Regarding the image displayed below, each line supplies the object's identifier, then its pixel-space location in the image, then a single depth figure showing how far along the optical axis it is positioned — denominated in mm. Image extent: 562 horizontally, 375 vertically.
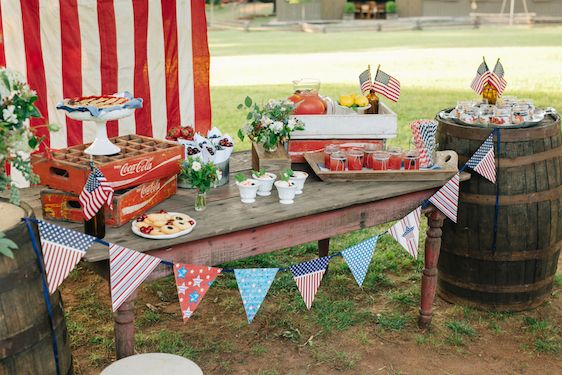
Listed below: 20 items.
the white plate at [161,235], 3096
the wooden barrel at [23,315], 2650
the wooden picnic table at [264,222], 3107
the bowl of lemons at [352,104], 4469
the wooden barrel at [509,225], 4375
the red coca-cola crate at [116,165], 3158
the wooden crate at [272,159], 3969
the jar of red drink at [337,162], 4000
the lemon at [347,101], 4488
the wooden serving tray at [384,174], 3979
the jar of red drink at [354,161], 4016
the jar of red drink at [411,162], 4070
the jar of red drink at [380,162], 4031
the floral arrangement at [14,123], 2684
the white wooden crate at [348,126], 4195
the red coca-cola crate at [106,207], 3203
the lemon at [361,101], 4477
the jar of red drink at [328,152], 4059
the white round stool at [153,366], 2721
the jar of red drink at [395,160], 4062
